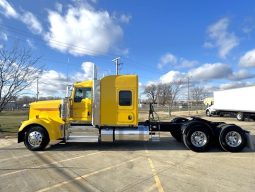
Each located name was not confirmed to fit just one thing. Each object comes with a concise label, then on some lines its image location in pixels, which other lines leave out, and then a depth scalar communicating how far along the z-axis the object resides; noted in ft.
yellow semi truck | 22.79
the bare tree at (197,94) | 190.25
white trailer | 56.37
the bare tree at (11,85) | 38.97
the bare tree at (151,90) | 176.46
